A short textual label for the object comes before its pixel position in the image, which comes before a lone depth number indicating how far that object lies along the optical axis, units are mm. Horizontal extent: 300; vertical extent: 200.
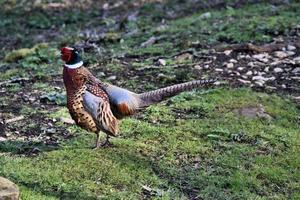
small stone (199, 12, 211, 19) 13891
